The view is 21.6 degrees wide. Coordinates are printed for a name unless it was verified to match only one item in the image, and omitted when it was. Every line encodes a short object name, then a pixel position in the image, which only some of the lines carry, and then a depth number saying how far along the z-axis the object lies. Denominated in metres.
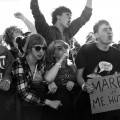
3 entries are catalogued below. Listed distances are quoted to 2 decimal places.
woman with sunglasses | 3.89
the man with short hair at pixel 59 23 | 5.10
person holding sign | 4.51
